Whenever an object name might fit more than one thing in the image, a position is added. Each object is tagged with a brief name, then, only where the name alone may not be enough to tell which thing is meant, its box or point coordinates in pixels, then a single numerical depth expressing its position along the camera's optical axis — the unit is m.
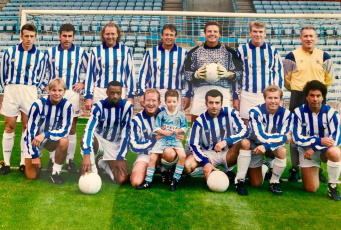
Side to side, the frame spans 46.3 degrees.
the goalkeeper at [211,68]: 3.52
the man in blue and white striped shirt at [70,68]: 3.80
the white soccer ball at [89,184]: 2.91
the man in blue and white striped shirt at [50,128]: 3.27
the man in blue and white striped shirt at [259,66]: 3.70
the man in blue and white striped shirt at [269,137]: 3.16
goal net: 4.97
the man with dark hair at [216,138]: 3.21
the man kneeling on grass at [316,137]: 3.06
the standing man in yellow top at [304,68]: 3.61
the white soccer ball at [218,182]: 3.05
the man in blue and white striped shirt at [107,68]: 3.72
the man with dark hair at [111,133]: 3.24
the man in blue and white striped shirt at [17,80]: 3.67
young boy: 3.17
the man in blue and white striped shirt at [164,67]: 3.77
